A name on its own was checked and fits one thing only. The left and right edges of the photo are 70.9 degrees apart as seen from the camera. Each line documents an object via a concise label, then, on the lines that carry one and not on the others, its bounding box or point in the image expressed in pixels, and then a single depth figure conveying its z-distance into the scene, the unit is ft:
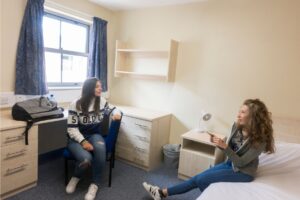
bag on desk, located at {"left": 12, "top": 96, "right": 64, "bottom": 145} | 6.78
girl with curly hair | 5.69
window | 9.30
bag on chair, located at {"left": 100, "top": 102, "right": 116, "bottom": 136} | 8.69
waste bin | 9.58
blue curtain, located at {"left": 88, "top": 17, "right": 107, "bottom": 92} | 10.56
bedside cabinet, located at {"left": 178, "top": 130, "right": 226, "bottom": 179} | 8.14
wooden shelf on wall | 9.86
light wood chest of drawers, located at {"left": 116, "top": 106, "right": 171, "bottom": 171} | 9.02
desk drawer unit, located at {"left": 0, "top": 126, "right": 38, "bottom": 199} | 6.30
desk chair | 7.44
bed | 4.91
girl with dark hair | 6.99
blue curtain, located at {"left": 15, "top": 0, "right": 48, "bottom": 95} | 7.82
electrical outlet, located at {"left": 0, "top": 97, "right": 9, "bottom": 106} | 7.52
